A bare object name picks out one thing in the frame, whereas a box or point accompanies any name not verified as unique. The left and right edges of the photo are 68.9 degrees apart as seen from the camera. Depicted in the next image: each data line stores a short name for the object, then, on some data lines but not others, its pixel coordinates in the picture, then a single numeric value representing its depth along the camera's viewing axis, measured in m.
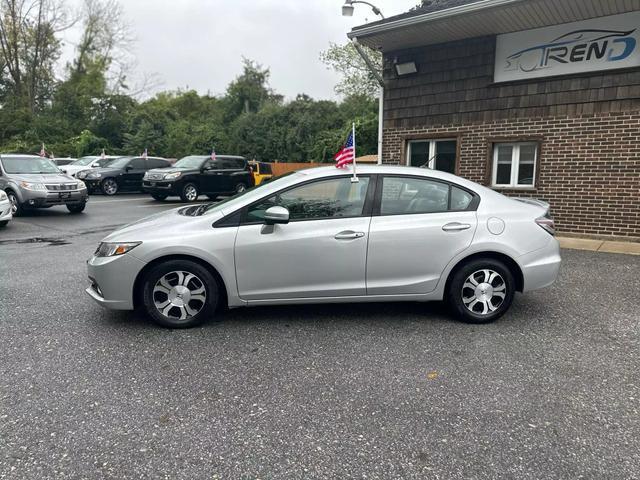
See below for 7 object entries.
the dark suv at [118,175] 17.72
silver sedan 3.96
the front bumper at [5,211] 9.40
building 7.92
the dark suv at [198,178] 15.30
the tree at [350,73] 36.09
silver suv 11.11
